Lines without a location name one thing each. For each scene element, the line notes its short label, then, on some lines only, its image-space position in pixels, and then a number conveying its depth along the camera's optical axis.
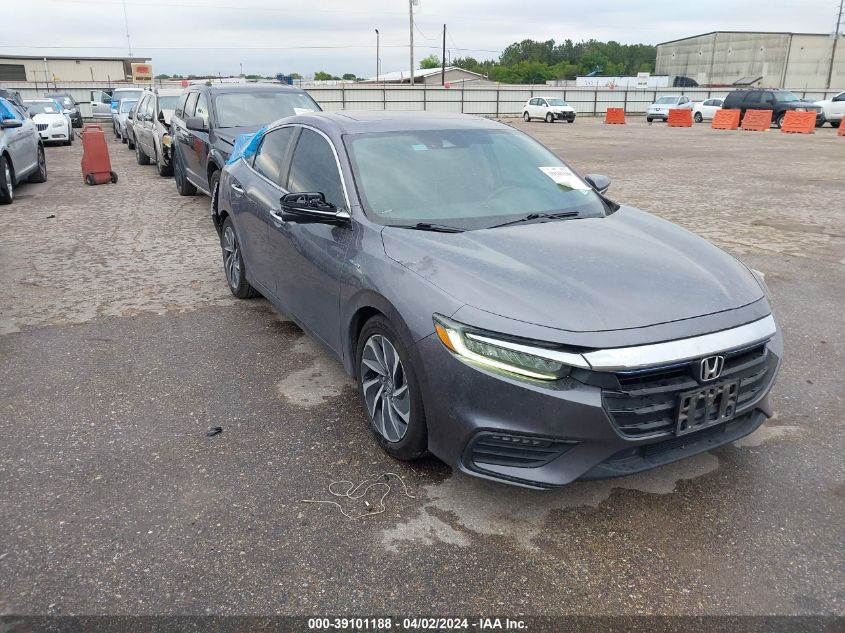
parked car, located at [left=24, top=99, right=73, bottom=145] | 19.98
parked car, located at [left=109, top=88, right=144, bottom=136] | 25.66
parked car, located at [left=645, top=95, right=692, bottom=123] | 36.59
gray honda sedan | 2.69
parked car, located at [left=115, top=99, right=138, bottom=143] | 21.62
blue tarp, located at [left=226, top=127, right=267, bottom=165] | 5.45
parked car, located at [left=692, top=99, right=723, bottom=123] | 34.72
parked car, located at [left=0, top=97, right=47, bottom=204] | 10.65
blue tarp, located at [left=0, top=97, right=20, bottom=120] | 11.45
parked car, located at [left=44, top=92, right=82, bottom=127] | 27.48
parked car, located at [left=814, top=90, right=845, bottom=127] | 29.22
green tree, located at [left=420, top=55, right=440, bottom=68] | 131.60
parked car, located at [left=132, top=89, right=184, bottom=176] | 13.31
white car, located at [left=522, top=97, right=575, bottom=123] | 35.91
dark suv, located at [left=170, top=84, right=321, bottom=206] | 9.02
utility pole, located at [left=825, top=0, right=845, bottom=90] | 70.44
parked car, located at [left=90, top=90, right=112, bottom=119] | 32.44
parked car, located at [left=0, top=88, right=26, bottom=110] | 15.29
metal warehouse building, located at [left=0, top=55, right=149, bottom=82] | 67.84
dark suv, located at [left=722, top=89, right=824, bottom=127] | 29.80
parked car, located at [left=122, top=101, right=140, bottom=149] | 18.63
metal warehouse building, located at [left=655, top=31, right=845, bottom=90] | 71.12
